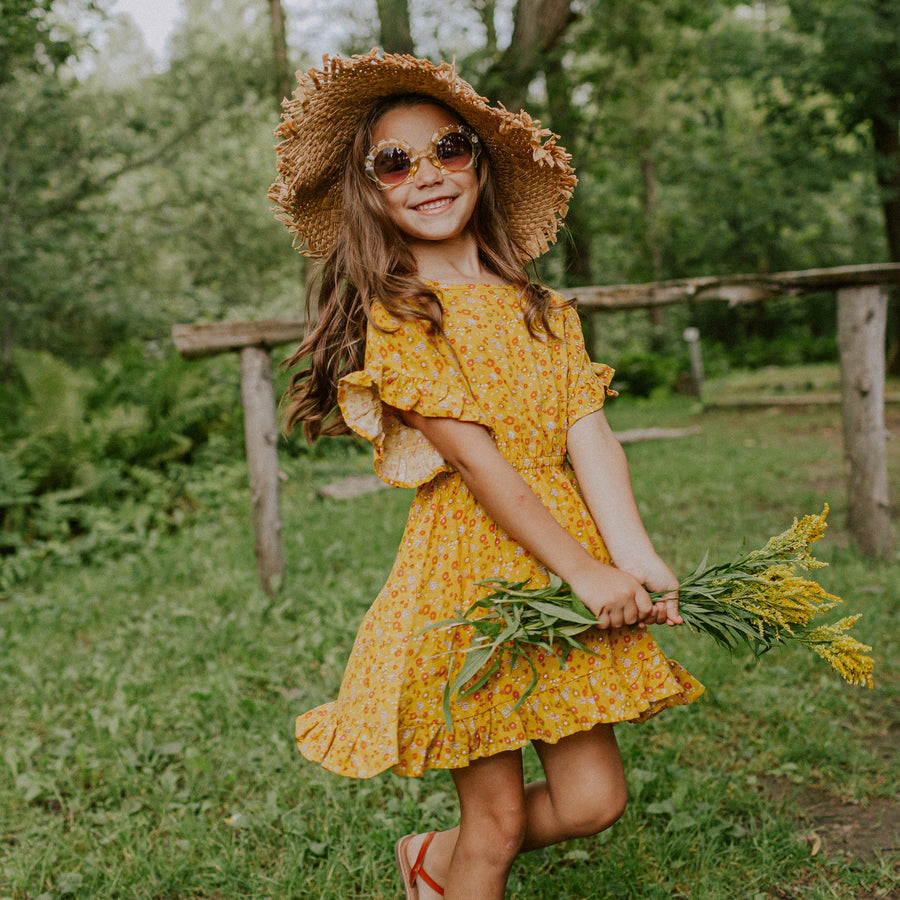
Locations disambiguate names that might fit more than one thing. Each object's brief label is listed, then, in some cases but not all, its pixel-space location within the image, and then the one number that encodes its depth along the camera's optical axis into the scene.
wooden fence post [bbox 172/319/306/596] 4.24
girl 1.69
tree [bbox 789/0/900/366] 11.19
